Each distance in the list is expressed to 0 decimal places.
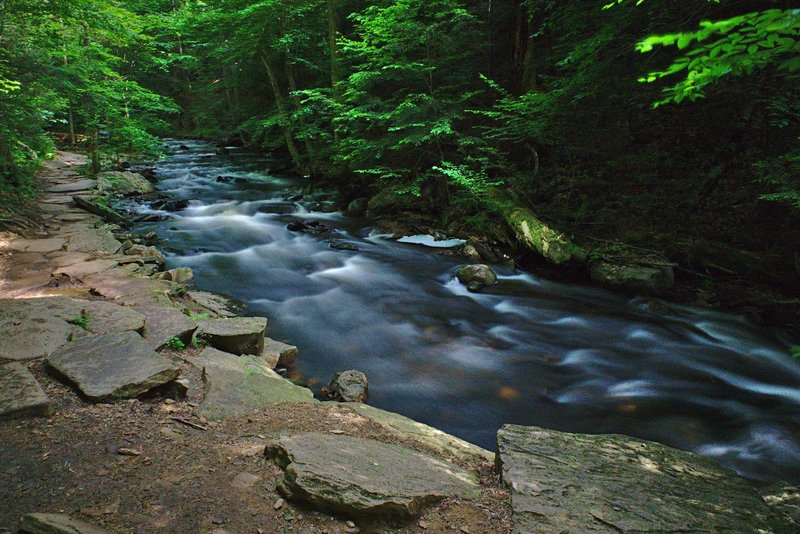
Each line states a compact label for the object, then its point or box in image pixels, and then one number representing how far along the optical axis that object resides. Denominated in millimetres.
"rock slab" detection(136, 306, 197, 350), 3964
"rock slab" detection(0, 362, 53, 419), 2539
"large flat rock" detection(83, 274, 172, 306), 4988
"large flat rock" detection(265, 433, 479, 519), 2088
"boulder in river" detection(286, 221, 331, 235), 11086
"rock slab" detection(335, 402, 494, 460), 3188
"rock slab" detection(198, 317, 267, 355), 4441
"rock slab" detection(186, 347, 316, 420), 3232
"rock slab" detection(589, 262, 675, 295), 7449
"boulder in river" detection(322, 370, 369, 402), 4367
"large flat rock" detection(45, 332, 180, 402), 2935
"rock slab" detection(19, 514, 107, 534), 1630
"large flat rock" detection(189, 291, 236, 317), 5910
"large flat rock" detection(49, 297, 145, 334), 3856
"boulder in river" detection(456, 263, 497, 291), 7910
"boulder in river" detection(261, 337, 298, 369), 4996
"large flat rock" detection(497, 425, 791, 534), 2162
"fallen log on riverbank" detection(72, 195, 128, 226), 9539
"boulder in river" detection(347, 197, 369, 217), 12484
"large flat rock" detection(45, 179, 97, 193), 10984
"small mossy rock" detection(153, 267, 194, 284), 6623
